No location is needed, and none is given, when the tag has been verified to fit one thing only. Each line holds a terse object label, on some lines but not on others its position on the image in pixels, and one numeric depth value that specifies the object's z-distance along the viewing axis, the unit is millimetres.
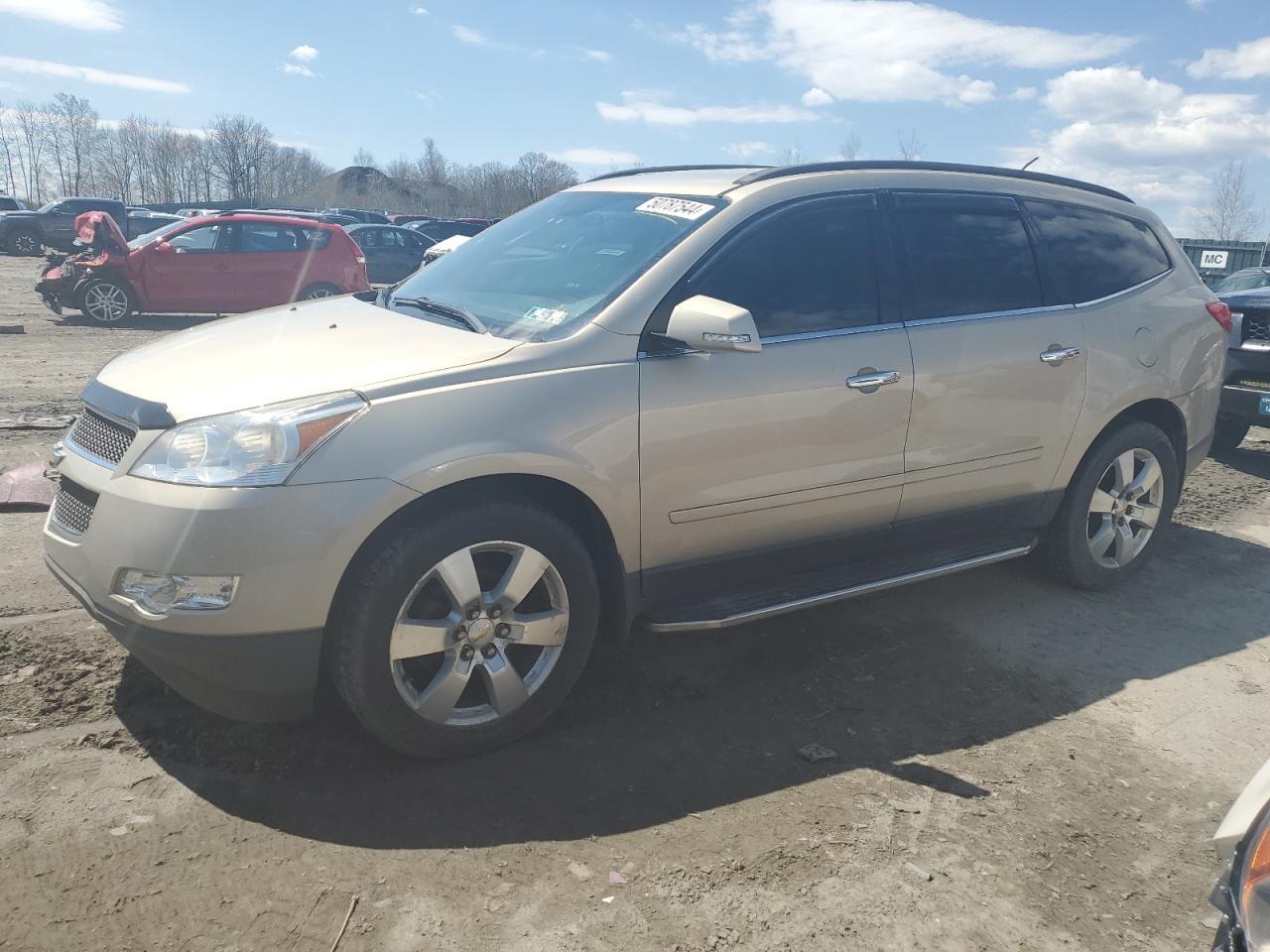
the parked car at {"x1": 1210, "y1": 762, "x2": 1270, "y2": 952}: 1641
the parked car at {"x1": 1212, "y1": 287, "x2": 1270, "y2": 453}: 7148
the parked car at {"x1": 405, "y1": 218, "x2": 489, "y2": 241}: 30981
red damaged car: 14008
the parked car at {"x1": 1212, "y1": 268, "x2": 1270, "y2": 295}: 12958
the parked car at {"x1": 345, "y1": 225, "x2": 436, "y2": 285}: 22484
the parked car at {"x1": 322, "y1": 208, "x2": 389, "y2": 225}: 38850
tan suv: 2779
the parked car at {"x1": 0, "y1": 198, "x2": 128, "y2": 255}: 30031
